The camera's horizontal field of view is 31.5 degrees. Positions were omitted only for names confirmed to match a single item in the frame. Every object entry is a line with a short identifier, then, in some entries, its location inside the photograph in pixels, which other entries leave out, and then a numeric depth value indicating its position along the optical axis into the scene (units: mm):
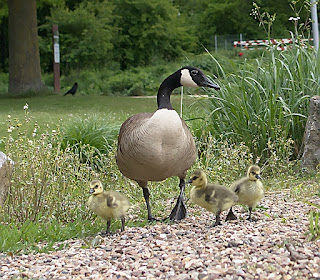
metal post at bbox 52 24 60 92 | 21266
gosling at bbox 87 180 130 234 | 4598
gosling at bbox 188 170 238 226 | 4613
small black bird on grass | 20769
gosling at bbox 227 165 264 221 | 4715
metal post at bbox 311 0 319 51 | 12920
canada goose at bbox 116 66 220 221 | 4700
